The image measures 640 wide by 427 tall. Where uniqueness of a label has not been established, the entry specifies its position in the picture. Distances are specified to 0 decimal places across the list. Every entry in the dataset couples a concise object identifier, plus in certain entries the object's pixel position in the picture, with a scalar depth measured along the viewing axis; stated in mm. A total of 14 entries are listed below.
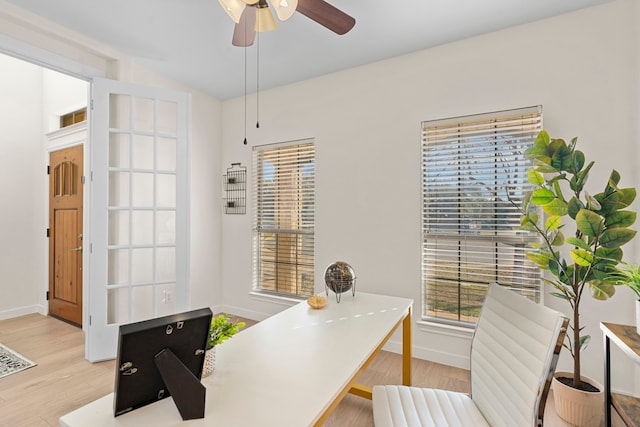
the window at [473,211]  2367
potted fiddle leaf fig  1612
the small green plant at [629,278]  1362
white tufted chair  937
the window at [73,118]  3690
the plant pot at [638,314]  1379
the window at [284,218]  3383
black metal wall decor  3805
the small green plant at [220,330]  1061
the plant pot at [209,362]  1060
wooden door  3596
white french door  2641
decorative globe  1985
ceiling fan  1528
